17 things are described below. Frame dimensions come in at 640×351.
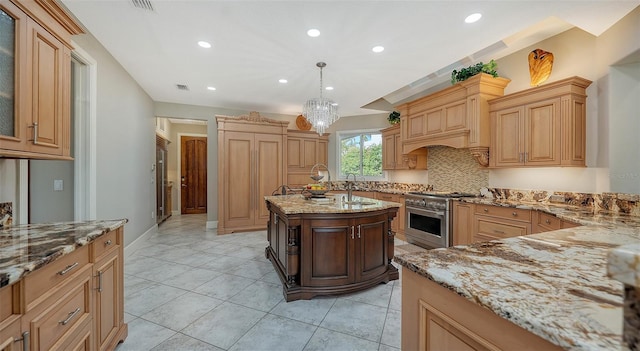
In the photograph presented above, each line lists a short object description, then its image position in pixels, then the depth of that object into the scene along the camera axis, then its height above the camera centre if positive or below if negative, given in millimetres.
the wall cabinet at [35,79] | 1333 +565
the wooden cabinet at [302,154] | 5723 +503
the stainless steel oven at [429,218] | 3602 -651
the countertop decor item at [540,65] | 2984 +1322
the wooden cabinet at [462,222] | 3348 -632
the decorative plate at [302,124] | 5941 +1227
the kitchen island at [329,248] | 2352 -688
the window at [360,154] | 5906 +535
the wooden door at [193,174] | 7371 +54
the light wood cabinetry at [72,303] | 920 -576
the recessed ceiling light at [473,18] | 2359 +1501
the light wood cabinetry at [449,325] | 623 -431
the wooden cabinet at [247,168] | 4918 +165
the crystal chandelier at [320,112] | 3641 +935
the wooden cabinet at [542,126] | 2713 +586
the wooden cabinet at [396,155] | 4789 +419
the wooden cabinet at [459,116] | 3422 +908
